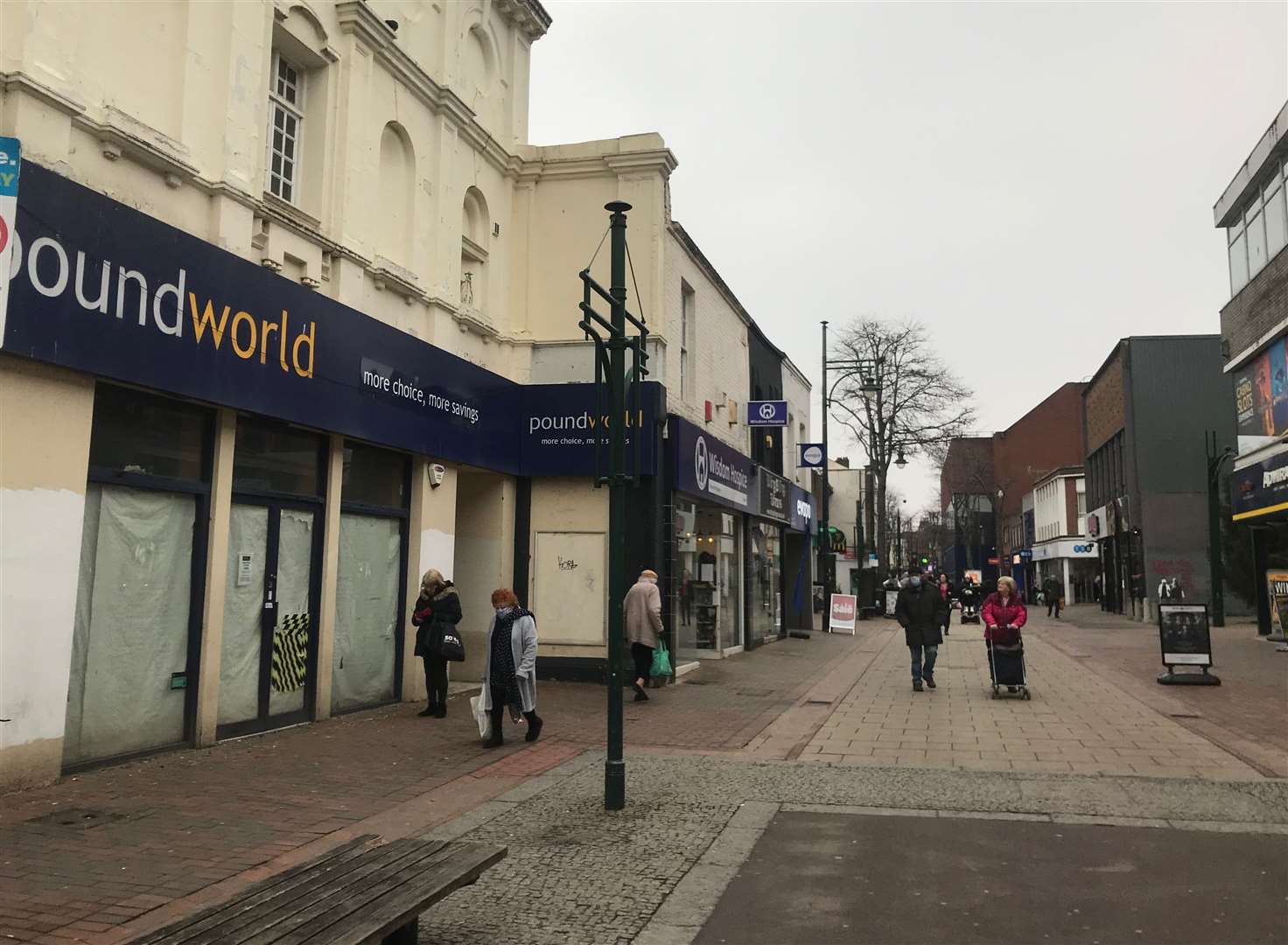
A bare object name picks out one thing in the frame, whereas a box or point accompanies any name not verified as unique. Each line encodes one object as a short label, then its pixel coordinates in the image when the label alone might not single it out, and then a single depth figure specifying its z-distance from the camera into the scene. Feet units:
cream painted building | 23.88
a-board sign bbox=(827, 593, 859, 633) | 89.04
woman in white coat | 31.01
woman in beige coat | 42.60
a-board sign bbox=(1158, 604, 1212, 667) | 46.14
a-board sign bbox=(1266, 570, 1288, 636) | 62.08
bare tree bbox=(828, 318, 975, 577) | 133.08
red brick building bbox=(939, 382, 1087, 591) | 237.86
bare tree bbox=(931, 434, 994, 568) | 258.16
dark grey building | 108.99
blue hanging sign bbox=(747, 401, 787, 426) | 69.31
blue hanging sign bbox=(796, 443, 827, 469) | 87.71
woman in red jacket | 42.29
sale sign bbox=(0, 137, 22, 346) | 22.07
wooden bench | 11.50
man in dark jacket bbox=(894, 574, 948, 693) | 46.34
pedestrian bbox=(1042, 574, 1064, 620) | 120.67
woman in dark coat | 35.40
